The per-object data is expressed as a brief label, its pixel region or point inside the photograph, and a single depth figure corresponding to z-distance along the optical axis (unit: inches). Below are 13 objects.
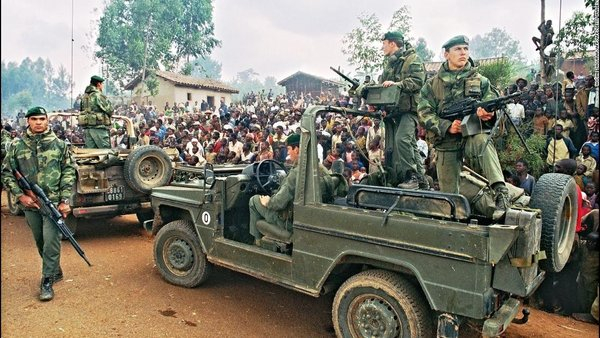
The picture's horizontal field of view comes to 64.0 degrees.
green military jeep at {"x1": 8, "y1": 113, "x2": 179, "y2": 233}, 265.7
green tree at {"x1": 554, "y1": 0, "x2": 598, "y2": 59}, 379.6
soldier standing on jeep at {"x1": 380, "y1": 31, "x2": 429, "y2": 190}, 180.2
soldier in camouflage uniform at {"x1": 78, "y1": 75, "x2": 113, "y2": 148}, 318.0
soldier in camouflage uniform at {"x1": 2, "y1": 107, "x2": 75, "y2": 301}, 192.4
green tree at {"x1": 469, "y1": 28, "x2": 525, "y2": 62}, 2778.1
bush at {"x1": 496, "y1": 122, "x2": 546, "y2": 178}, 298.4
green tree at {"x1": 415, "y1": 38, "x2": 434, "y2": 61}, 1552.7
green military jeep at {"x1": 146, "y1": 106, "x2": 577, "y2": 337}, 120.9
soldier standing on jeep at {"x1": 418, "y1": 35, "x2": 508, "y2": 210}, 153.3
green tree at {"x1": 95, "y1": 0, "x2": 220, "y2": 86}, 1277.1
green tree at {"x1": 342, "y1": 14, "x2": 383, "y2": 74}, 796.6
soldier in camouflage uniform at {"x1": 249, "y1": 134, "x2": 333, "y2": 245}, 163.3
